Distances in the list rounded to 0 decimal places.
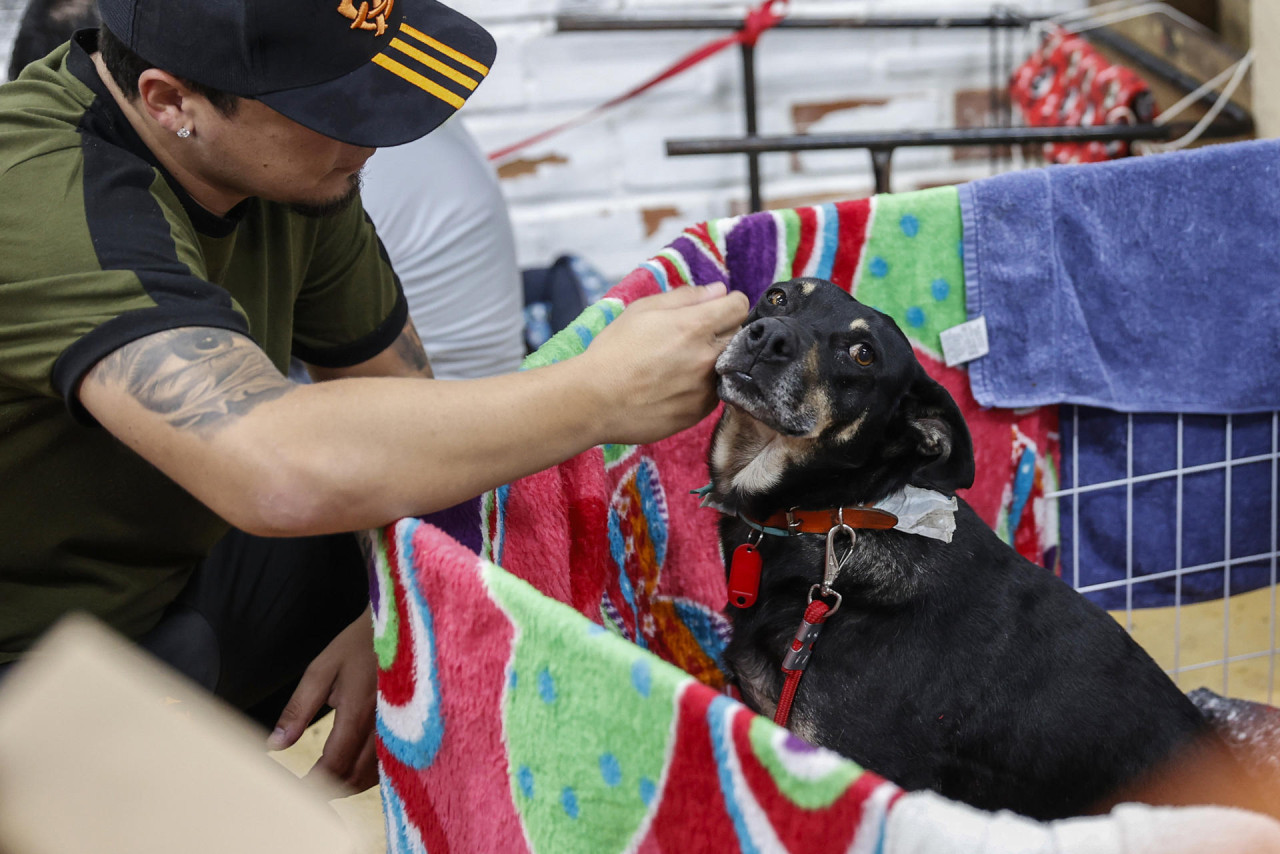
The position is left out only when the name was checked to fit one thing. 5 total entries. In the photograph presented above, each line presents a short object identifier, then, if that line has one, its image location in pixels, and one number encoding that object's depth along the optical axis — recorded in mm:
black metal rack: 2059
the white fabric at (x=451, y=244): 2041
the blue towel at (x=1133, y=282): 1480
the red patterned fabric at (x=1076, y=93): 2607
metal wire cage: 1602
